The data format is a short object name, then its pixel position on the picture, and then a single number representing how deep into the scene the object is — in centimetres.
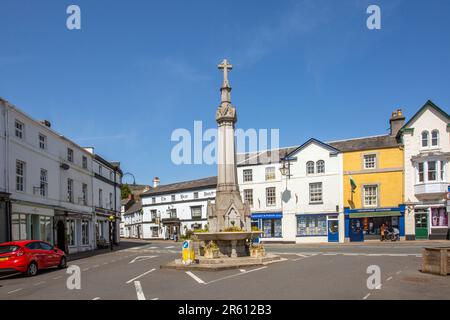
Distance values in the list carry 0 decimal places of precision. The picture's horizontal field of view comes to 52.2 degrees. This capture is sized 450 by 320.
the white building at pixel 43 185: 2458
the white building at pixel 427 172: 3594
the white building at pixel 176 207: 5966
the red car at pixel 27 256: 1717
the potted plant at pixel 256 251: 1992
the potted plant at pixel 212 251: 1905
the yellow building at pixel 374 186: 3856
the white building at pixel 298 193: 4144
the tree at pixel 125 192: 9838
